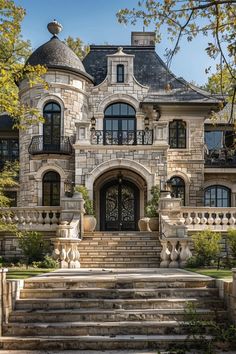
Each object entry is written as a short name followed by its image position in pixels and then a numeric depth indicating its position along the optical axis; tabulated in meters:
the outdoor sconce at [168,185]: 18.60
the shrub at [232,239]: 16.00
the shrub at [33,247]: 15.67
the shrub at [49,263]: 14.11
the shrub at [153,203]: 19.16
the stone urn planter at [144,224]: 18.77
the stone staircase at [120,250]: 15.67
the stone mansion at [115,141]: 21.08
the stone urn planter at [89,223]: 18.30
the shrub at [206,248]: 14.90
